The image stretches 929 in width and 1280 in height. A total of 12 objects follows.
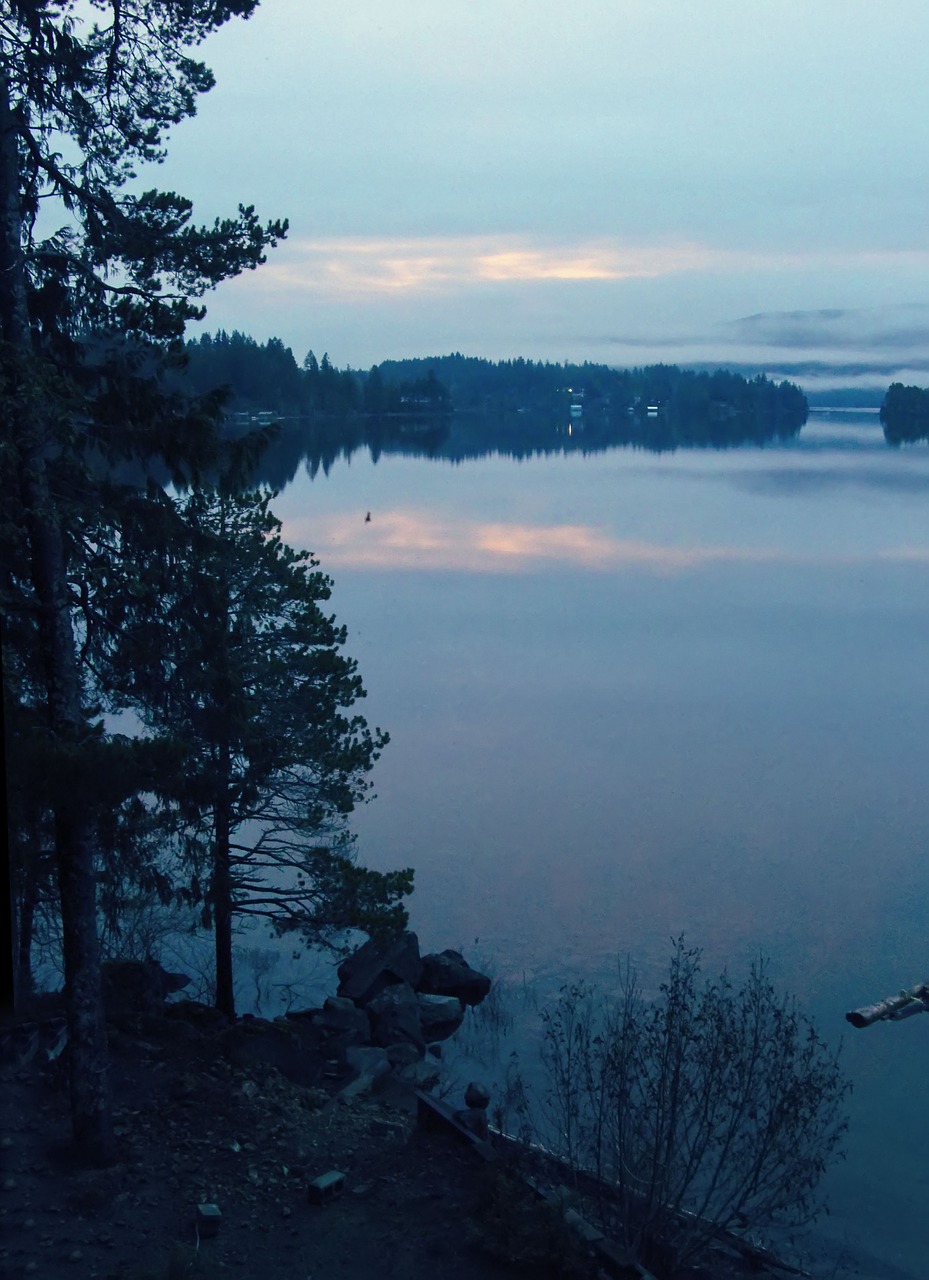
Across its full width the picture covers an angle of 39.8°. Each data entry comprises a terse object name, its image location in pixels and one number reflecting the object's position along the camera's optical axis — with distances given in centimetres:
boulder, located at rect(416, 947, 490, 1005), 1652
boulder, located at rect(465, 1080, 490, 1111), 1062
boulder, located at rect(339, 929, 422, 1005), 1620
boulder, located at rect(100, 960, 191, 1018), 1262
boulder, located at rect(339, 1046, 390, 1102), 1312
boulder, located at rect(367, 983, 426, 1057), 1507
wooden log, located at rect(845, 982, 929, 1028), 1410
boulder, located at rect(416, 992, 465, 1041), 1589
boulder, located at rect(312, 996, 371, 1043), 1503
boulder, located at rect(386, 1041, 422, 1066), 1444
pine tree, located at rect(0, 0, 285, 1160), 862
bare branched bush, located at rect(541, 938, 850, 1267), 884
